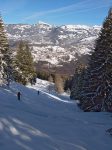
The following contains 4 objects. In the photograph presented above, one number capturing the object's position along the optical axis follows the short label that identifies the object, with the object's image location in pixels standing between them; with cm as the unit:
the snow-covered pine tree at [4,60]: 2473
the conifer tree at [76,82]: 3820
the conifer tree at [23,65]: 3377
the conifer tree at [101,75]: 1714
